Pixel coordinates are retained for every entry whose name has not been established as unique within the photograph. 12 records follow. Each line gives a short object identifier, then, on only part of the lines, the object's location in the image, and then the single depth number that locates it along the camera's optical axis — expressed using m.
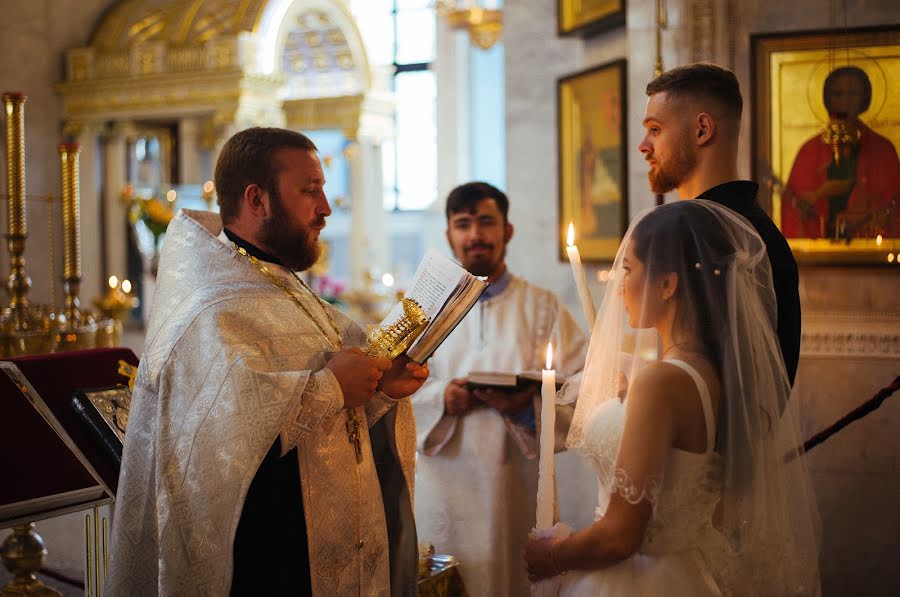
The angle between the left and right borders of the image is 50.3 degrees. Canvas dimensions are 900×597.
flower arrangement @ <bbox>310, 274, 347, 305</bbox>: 10.88
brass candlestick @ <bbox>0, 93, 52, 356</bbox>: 4.11
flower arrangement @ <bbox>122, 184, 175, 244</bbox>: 10.41
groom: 2.33
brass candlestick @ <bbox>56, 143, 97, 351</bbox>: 4.55
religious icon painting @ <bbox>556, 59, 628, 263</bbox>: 5.34
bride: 1.99
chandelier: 8.89
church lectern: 2.67
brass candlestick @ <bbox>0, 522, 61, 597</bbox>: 3.82
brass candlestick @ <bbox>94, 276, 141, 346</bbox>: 6.24
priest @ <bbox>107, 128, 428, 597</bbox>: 2.35
